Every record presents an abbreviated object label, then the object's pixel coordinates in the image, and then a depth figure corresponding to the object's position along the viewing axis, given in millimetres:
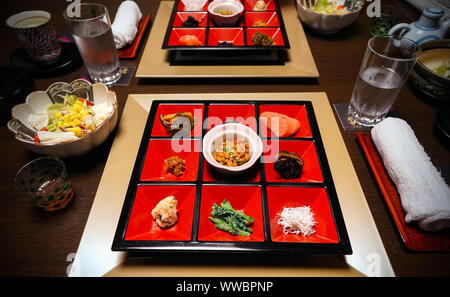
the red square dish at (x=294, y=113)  490
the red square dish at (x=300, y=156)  430
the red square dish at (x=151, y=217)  374
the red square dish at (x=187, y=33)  673
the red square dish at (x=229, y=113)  506
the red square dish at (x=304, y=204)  377
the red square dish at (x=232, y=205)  385
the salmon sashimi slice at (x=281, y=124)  489
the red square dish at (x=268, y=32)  666
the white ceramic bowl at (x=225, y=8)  683
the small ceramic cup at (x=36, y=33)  550
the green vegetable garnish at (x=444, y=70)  539
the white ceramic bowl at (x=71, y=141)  411
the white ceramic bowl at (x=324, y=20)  669
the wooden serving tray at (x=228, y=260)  356
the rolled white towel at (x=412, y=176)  363
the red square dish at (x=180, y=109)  501
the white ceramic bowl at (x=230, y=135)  416
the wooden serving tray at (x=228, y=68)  603
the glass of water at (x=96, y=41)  538
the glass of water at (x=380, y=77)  463
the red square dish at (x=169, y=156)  445
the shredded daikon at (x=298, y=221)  385
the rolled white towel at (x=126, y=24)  646
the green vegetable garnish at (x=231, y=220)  388
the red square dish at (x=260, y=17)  722
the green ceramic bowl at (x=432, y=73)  527
